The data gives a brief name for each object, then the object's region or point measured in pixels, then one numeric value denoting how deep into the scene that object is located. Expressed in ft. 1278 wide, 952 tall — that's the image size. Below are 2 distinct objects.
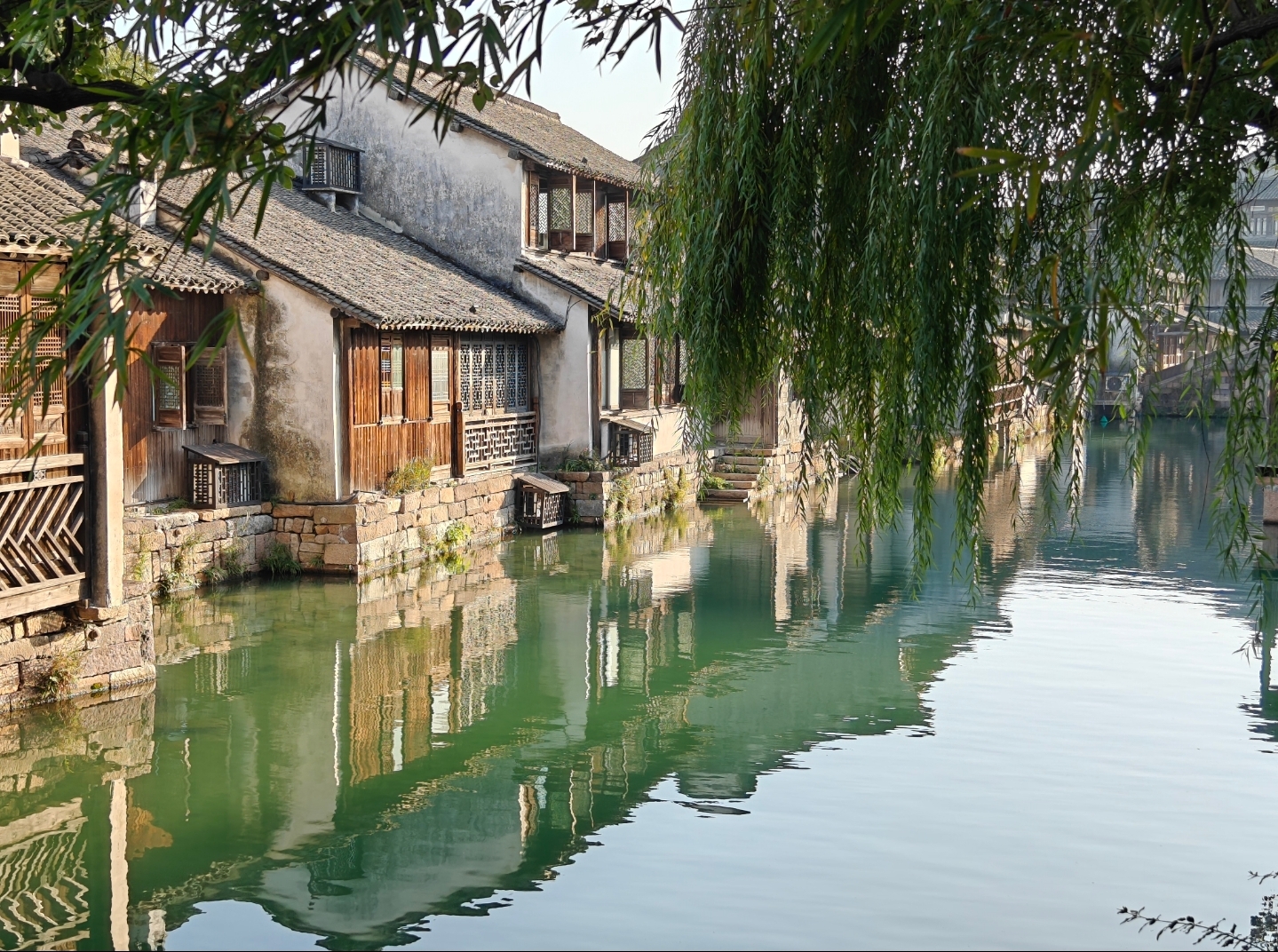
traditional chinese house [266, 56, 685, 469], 77.36
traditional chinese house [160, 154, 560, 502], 58.75
